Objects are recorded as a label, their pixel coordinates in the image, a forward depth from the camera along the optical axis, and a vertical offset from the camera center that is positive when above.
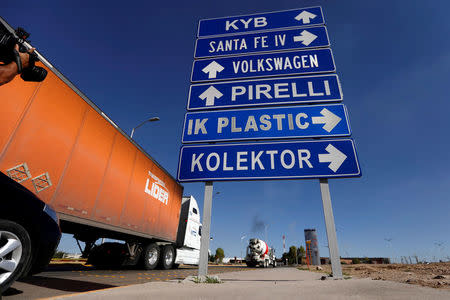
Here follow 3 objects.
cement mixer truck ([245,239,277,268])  19.42 -0.13
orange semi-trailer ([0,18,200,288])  3.70 +1.70
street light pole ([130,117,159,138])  13.96 +7.62
